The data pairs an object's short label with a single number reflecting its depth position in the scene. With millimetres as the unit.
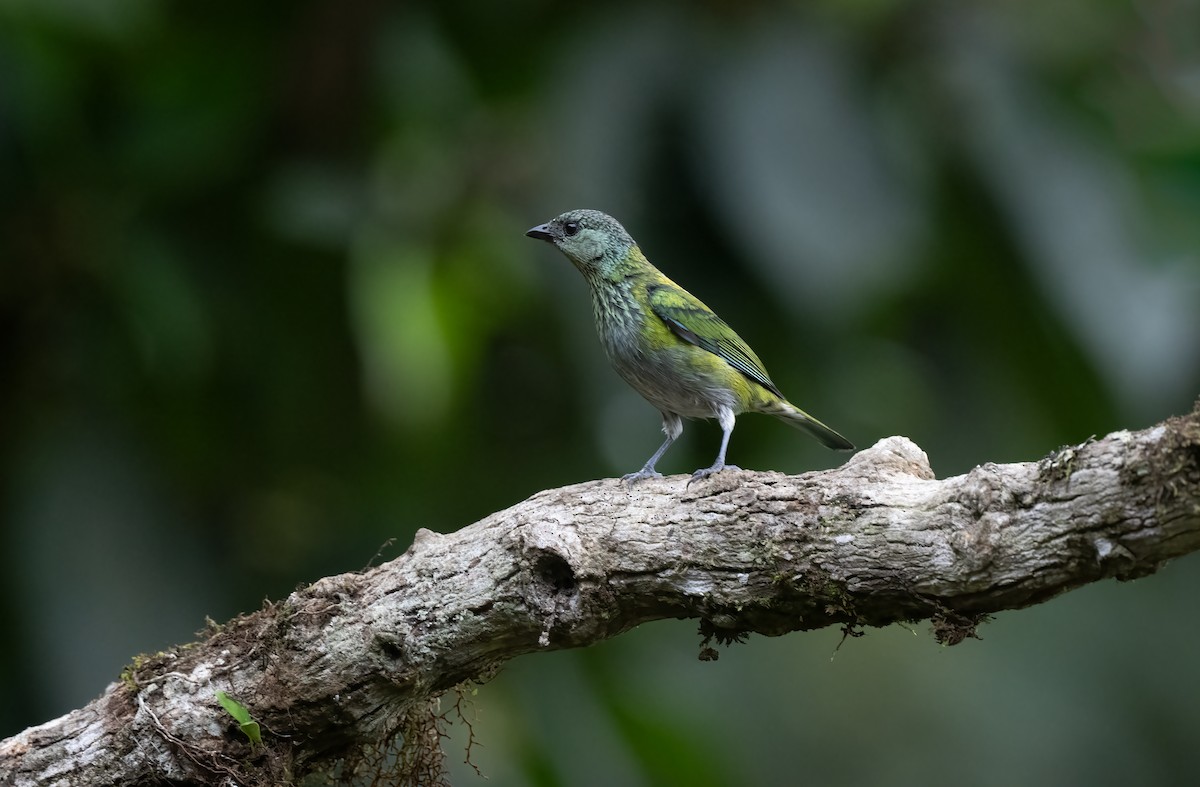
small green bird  9500
